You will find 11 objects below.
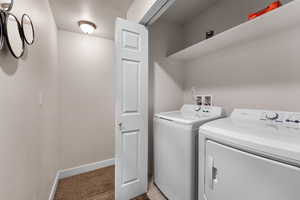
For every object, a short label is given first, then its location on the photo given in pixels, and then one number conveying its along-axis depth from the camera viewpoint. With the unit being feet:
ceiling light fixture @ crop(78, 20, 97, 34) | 6.00
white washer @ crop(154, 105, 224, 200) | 3.87
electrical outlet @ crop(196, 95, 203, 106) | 6.33
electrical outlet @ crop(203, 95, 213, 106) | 5.90
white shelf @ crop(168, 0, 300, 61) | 3.04
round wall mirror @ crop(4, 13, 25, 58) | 2.13
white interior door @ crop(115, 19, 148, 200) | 4.80
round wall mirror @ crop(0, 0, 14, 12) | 2.06
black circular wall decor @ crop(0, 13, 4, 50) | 1.97
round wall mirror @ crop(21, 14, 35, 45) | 2.69
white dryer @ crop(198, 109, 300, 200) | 2.02
